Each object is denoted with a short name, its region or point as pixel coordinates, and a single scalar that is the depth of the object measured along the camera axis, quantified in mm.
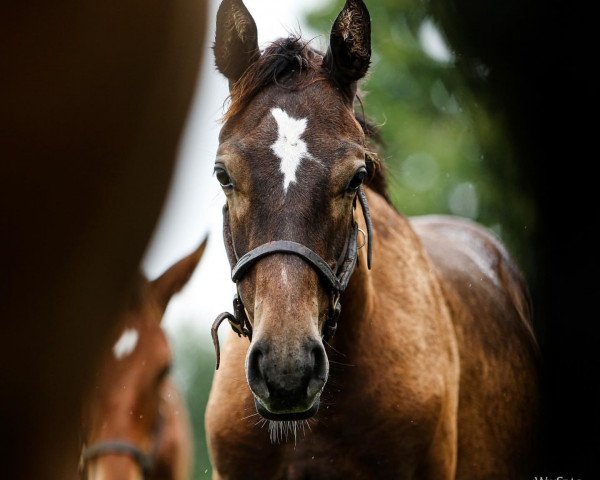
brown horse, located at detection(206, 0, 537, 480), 5402
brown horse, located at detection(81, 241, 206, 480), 8117
